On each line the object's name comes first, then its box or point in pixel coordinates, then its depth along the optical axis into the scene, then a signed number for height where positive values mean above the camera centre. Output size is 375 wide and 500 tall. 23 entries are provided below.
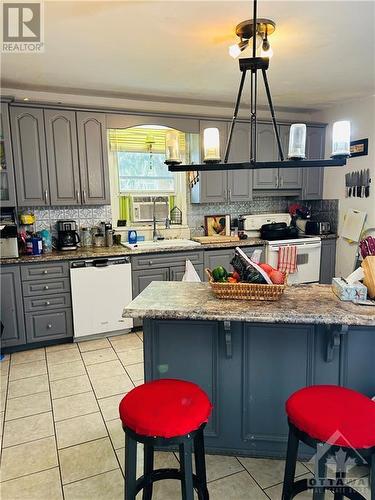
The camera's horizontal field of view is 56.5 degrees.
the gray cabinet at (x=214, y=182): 4.39 +0.18
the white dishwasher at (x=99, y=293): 3.63 -1.01
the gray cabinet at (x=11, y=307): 3.35 -1.04
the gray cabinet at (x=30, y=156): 3.50 +0.44
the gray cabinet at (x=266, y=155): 4.64 +0.54
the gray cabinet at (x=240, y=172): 4.51 +0.31
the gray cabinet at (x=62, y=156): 3.65 +0.45
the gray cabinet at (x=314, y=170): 4.84 +0.34
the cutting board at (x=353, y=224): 4.37 -0.39
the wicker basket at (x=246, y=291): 1.87 -0.51
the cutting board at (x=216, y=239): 4.35 -0.54
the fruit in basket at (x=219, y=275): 1.99 -0.45
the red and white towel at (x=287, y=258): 4.51 -0.81
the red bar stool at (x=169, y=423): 1.32 -0.86
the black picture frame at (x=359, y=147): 4.22 +0.56
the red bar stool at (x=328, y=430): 1.27 -0.87
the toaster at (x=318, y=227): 4.88 -0.46
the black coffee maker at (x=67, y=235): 3.86 -0.40
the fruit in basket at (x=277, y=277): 1.92 -0.45
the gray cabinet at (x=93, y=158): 3.79 +0.44
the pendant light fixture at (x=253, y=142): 1.86 +0.29
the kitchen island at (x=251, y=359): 1.90 -0.91
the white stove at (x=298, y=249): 4.51 -0.71
